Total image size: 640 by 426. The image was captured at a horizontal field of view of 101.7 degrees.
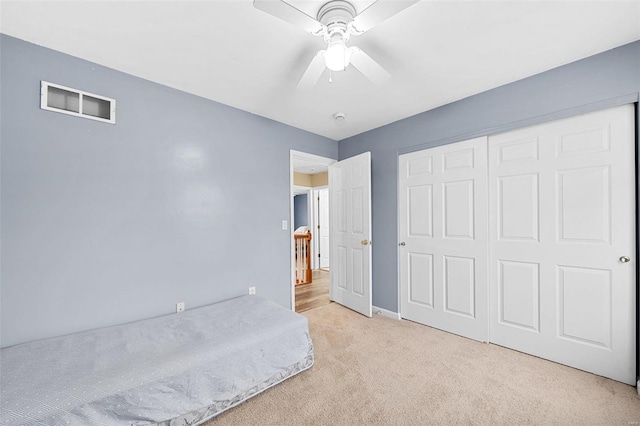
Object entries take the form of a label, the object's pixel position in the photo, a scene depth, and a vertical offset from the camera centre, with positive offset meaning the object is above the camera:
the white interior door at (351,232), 3.28 -0.31
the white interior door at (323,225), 6.64 -0.39
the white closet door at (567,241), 1.88 -0.28
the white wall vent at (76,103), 1.84 +0.83
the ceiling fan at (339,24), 1.19 +0.94
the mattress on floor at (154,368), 1.26 -0.89
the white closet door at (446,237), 2.57 -0.32
